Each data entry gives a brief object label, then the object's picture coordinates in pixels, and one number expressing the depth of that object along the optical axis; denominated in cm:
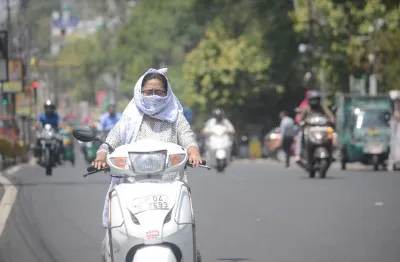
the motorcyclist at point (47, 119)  3347
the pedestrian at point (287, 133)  4262
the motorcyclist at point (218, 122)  3781
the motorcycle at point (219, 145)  3628
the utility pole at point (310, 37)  5972
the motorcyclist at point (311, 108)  3009
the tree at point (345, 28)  6075
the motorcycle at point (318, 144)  3017
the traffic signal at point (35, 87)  5597
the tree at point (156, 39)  9456
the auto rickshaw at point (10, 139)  4128
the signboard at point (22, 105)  5484
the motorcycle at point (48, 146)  3216
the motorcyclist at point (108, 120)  3716
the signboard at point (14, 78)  4681
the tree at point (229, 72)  7306
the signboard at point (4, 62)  3247
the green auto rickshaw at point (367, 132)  3681
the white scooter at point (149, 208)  927
